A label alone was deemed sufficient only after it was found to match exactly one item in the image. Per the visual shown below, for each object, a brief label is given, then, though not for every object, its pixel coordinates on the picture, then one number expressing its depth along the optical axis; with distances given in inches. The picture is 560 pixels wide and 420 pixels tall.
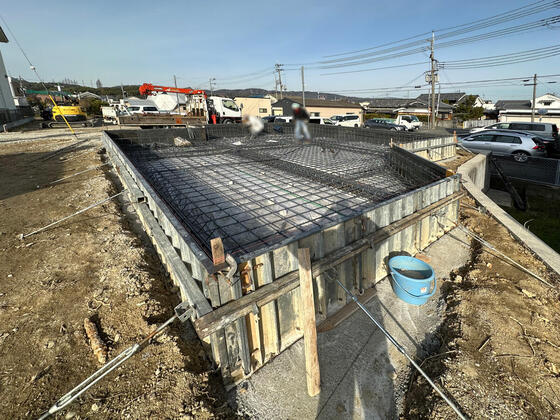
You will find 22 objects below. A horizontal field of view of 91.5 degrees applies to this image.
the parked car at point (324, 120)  856.5
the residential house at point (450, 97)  1837.1
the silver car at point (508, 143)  415.8
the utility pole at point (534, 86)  1164.1
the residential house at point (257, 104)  1482.5
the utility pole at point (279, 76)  1565.2
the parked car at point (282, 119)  906.3
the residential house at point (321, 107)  1437.0
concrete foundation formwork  103.3
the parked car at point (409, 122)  864.9
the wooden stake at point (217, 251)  92.4
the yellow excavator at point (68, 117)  946.1
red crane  666.8
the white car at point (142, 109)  1092.5
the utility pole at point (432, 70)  898.7
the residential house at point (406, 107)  1626.5
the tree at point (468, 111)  1384.1
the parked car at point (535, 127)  521.8
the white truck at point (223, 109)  765.3
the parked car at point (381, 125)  815.3
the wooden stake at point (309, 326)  100.0
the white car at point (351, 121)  925.8
